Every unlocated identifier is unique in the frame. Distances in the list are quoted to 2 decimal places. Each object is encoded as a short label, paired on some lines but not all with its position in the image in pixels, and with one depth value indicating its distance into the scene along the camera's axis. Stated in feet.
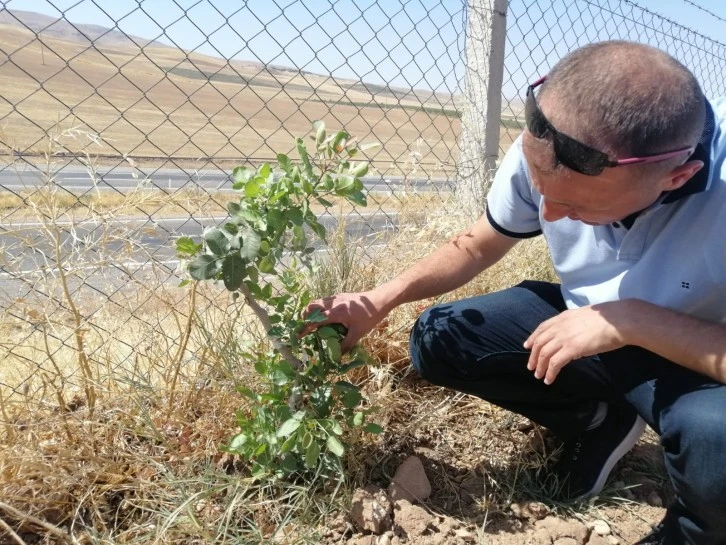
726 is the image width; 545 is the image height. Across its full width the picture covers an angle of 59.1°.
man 4.33
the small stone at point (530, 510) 6.09
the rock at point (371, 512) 5.57
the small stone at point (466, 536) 5.70
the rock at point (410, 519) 5.62
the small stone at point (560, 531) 5.79
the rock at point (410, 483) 5.99
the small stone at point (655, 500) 6.48
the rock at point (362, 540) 5.49
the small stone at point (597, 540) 5.81
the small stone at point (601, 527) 5.95
